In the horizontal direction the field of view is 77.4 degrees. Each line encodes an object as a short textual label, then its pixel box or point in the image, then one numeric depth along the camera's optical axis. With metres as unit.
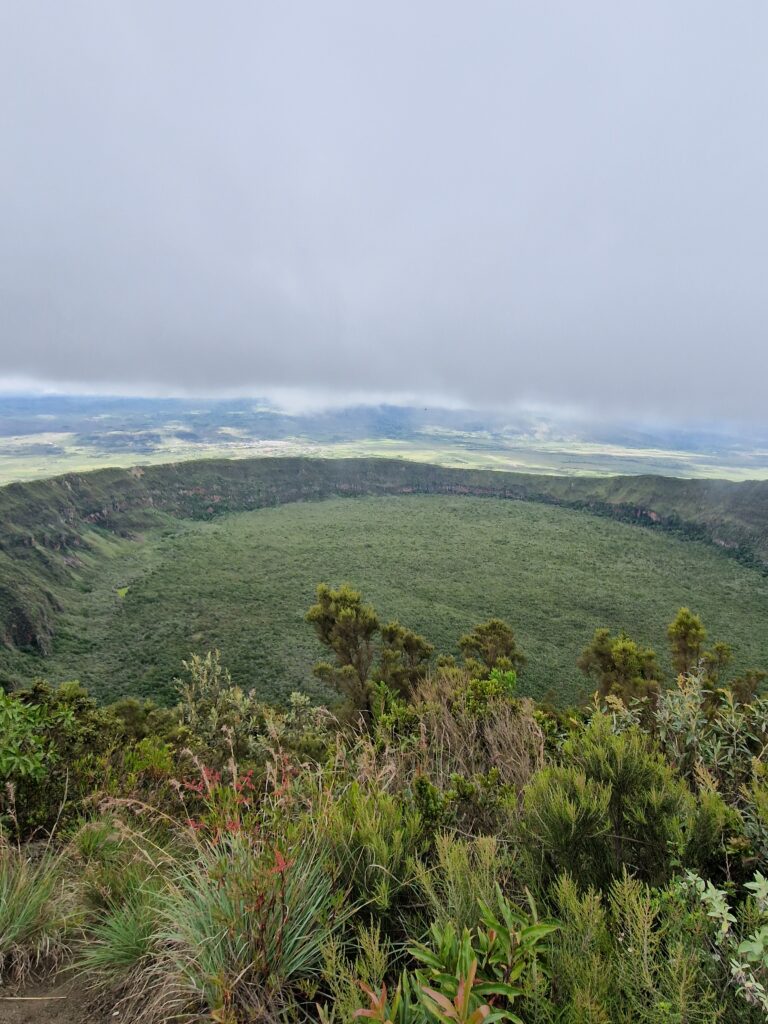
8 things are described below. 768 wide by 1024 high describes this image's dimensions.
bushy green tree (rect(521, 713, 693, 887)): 2.70
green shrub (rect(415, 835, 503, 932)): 2.27
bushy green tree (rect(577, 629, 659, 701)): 18.40
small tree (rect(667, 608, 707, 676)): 20.30
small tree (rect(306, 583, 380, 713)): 21.58
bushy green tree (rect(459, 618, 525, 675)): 24.74
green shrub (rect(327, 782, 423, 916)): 2.60
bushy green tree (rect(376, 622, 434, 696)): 20.64
